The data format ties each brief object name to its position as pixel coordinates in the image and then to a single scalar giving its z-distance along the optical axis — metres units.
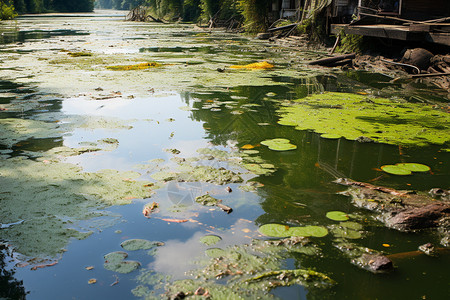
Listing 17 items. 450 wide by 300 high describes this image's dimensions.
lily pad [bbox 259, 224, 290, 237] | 2.21
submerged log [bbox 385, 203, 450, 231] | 2.28
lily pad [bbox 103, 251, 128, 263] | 1.96
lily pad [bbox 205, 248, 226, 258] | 2.01
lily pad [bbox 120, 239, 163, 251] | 2.07
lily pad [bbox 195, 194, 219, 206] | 2.55
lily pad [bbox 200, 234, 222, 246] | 2.13
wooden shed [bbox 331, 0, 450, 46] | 7.50
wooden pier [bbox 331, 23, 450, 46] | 7.28
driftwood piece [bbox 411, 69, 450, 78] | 6.33
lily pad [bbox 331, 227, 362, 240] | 2.19
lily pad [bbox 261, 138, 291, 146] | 3.72
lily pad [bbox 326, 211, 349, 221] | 2.37
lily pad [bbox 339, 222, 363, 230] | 2.28
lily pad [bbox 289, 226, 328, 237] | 2.20
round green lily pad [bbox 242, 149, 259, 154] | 3.50
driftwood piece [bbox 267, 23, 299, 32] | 15.13
